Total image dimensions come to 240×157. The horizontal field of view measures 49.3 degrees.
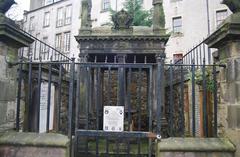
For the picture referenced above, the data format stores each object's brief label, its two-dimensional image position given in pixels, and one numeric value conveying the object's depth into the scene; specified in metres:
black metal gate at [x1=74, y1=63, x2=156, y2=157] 3.96
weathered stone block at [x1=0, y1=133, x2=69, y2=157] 3.74
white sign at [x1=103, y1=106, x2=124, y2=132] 3.99
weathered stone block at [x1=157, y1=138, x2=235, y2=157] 3.64
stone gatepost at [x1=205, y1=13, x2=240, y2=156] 3.61
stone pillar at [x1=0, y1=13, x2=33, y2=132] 3.82
